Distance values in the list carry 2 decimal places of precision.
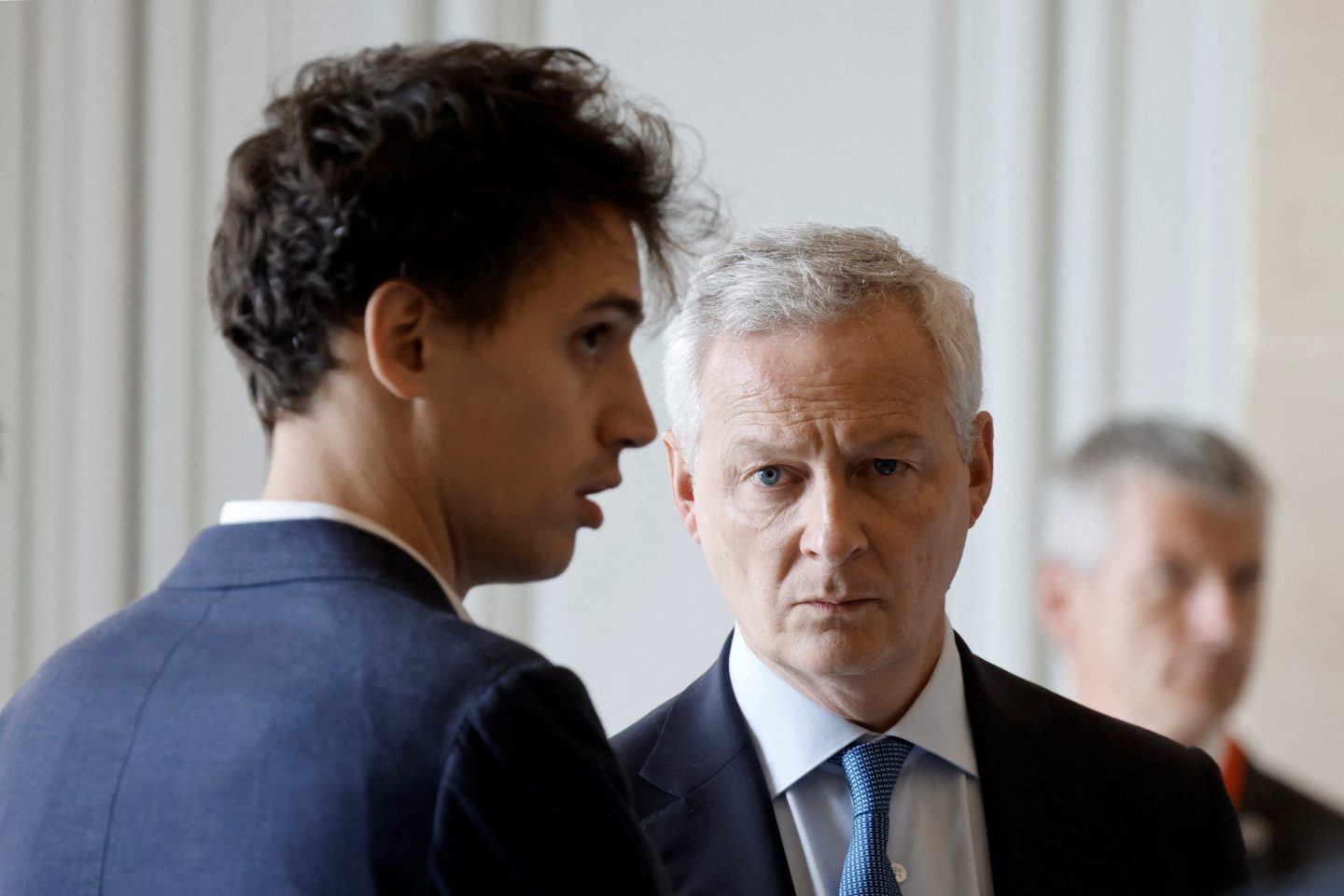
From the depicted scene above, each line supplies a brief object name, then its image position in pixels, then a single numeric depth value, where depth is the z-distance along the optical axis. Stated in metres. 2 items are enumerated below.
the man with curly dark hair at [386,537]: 3.05
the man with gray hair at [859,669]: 3.40
